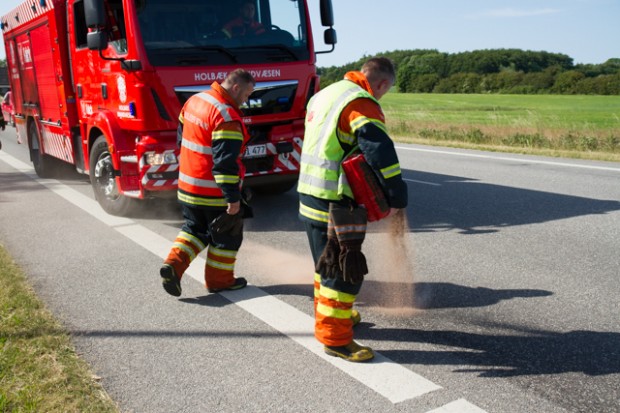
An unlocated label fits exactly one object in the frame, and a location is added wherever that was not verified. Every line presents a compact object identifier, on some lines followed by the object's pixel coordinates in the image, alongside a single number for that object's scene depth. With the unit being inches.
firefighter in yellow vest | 131.5
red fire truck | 259.4
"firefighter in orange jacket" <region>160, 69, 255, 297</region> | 173.8
